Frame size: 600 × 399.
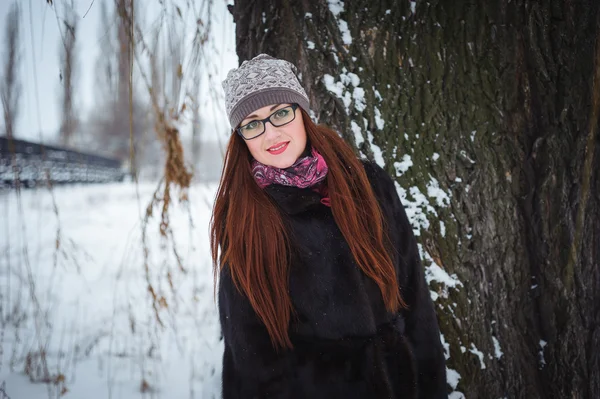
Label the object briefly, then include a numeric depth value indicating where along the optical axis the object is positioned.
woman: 1.31
